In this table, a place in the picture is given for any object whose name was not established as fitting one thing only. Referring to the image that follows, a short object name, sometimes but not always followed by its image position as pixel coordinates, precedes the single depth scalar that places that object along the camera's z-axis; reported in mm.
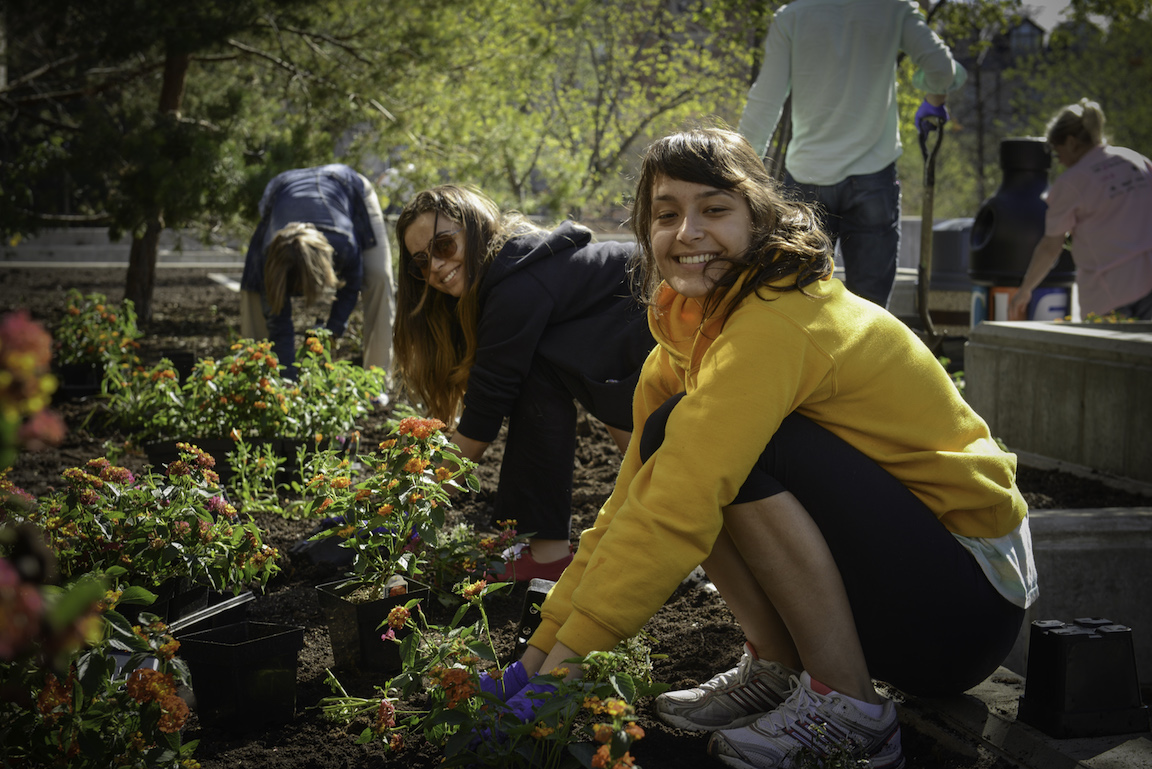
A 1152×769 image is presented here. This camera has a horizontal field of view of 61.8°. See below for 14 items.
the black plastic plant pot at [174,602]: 2067
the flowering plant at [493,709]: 1368
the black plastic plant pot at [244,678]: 1819
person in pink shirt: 4855
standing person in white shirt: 3797
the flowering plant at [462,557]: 2201
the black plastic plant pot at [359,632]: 2059
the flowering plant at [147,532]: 1980
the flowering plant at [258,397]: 3447
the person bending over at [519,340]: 2592
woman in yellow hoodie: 1491
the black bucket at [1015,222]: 6277
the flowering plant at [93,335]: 5063
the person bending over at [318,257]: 4094
